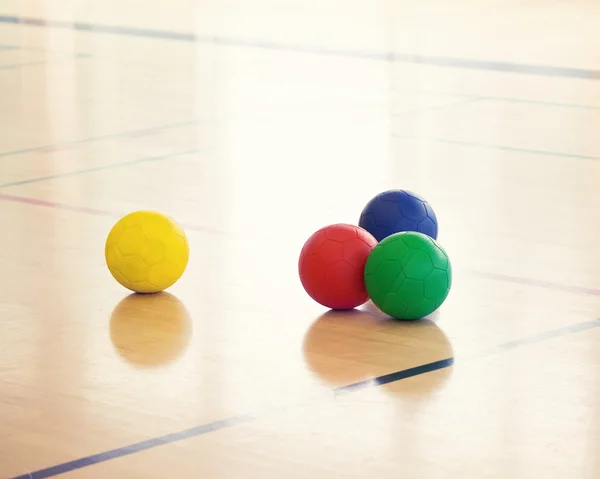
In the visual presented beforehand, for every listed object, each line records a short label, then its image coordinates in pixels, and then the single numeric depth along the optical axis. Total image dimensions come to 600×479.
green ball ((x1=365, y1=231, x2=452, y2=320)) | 7.88
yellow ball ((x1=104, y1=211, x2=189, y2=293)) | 8.49
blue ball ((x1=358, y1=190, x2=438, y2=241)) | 9.07
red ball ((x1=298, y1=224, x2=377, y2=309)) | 8.15
